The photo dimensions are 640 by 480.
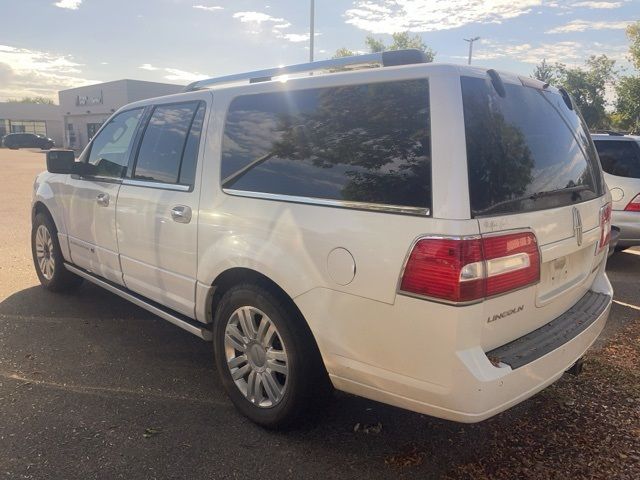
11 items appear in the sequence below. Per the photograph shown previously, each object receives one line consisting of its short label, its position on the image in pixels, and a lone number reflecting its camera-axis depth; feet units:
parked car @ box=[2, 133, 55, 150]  163.83
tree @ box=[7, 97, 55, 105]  379.76
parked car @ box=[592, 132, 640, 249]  21.74
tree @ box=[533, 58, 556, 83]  129.45
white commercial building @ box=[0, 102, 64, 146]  224.74
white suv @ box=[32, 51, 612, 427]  7.13
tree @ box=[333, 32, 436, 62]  115.44
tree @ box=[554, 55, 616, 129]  124.67
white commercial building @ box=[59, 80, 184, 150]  149.18
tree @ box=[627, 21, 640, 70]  81.82
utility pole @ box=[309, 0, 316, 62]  75.10
